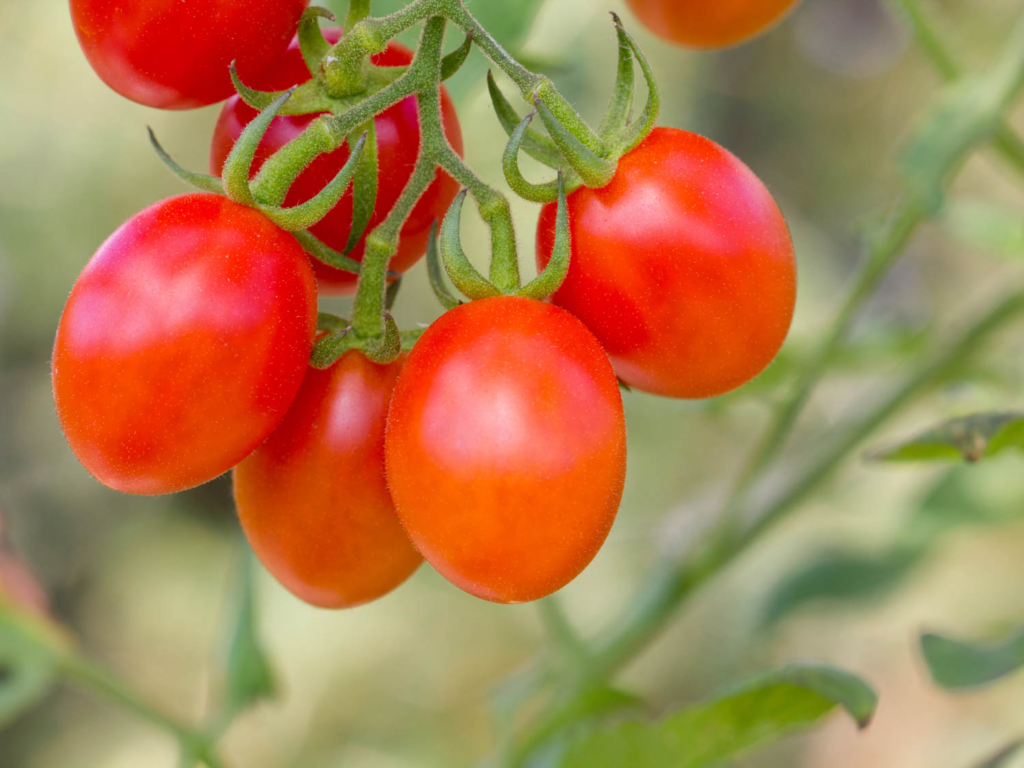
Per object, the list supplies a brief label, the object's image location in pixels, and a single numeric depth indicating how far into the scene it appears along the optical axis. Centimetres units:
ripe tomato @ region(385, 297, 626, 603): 34
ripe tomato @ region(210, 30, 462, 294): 37
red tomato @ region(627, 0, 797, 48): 41
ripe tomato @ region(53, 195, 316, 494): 34
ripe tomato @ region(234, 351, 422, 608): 37
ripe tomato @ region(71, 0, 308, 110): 36
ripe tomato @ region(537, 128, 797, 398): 36
